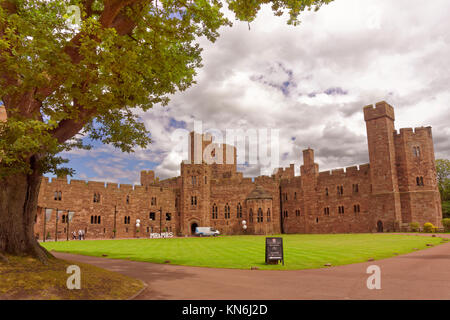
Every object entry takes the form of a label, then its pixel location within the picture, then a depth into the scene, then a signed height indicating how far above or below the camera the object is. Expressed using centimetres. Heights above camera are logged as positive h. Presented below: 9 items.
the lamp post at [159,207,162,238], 5619 -177
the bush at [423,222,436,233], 3784 -309
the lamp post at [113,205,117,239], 5016 -112
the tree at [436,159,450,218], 5459 +437
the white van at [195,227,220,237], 5200 -416
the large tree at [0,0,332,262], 694 +363
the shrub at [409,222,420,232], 3903 -290
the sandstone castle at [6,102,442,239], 4238 +131
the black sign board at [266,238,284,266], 1273 -186
